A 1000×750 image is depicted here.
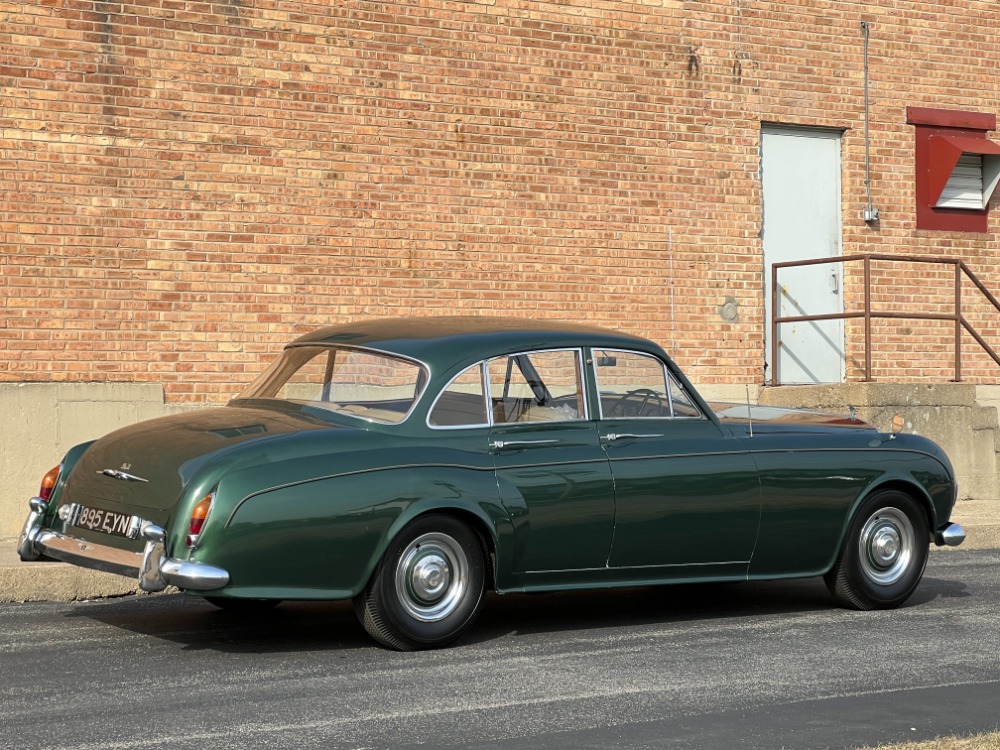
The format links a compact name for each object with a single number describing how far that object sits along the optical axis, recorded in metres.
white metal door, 14.88
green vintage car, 6.37
